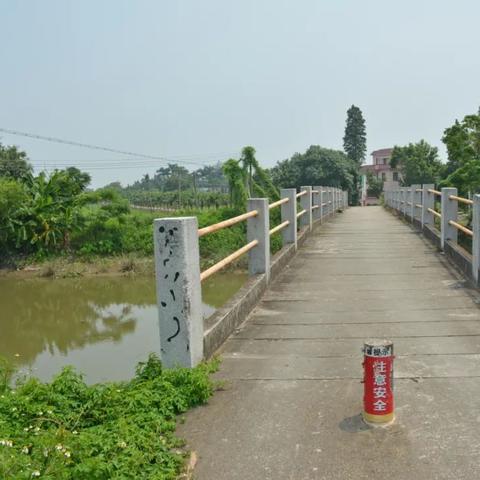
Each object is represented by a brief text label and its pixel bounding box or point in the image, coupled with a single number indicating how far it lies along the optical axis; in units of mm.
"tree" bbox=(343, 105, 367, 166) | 64062
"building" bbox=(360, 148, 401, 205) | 55775
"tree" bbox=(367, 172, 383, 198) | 60594
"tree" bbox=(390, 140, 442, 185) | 46625
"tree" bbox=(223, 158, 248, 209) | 25453
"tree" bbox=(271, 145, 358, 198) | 38969
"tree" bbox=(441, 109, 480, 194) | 18750
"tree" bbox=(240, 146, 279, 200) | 26270
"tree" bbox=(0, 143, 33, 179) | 38622
